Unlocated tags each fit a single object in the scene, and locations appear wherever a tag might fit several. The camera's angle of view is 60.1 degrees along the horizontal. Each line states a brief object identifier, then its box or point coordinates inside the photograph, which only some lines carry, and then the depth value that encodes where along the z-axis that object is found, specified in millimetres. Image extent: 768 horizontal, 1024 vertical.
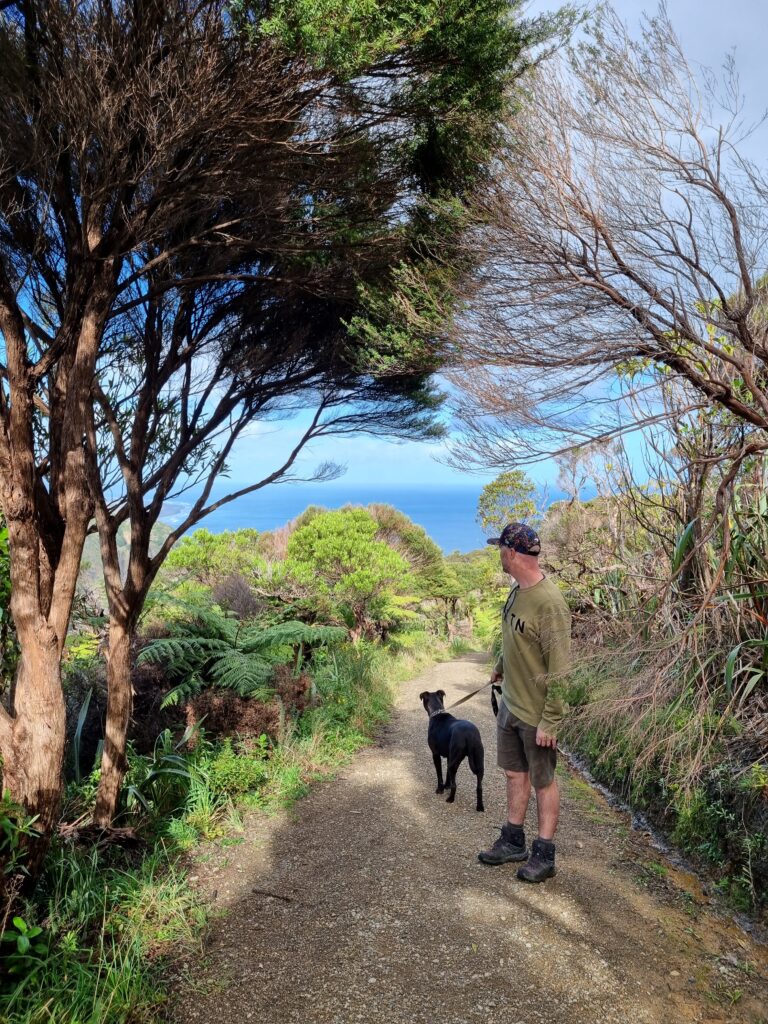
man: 3611
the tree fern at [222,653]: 5922
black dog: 4820
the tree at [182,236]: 3504
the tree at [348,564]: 12297
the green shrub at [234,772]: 5072
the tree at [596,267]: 4617
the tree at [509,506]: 15133
